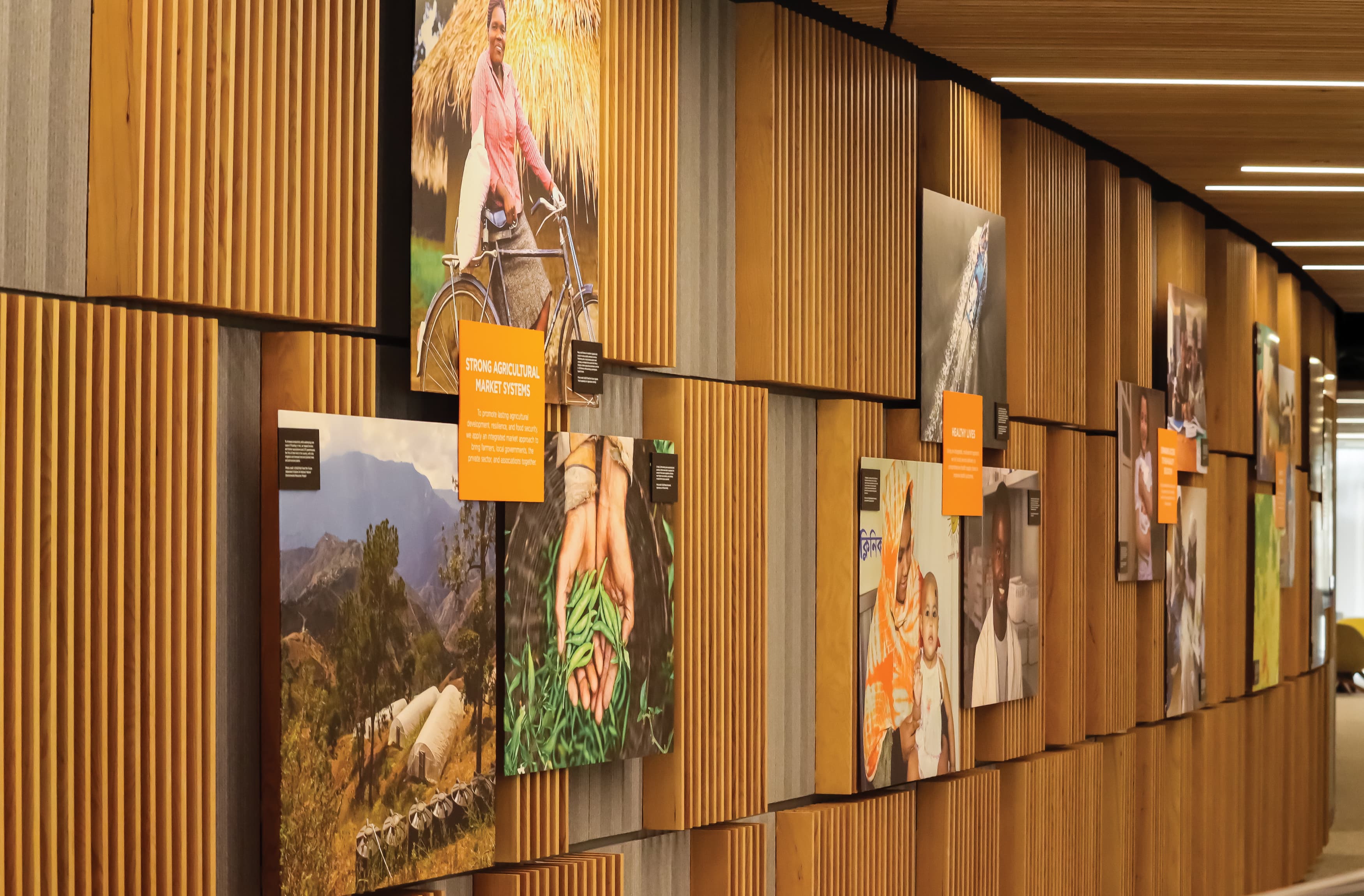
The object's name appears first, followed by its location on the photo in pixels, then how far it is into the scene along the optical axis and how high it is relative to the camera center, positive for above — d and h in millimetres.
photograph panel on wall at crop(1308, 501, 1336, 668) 11008 -750
